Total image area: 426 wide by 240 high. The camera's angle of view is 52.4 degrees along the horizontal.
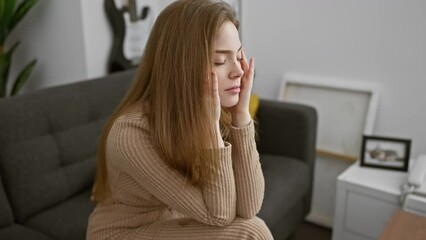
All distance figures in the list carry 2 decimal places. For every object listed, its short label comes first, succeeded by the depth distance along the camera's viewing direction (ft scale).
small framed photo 6.15
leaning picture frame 6.89
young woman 3.12
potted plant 6.41
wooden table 4.53
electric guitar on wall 6.86
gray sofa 4.78
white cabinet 5.64
